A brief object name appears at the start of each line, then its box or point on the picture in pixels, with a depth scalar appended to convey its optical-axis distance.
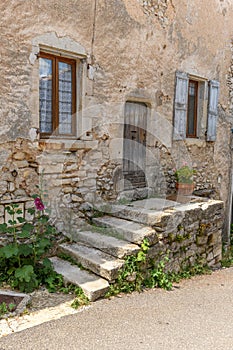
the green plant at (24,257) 3.44
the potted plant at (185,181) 6.00
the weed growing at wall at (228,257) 5.95
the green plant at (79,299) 3.26
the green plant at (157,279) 4.03
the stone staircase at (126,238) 3.67
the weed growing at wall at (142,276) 3.69
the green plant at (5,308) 3.02
